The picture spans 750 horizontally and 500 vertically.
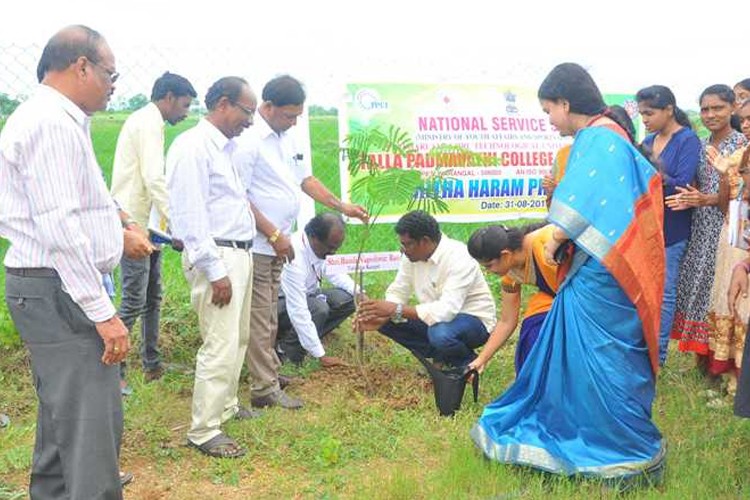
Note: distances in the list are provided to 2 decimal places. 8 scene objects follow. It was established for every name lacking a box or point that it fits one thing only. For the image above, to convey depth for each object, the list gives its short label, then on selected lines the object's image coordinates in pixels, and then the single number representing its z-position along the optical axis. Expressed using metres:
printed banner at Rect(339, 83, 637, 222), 6.69
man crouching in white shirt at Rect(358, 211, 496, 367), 4.89
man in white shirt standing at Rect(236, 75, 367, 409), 4.49
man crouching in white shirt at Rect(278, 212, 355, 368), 5.21
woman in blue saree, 3.44
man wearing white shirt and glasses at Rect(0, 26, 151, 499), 2.55
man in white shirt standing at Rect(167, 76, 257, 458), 3.78
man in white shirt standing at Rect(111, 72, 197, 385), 4.83
